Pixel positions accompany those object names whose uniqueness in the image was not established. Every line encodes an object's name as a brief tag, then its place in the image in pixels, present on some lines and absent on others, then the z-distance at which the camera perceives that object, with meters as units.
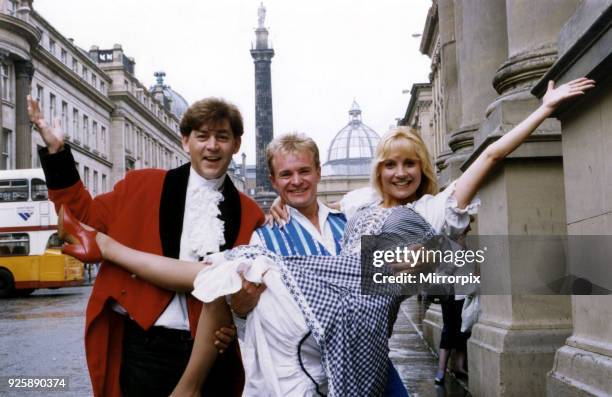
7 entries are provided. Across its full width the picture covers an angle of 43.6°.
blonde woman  2.69
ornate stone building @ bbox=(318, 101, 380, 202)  115.06
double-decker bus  26.31
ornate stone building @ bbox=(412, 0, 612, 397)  4.09
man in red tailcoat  3.27
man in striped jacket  3.07
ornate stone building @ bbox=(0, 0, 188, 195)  43.78
